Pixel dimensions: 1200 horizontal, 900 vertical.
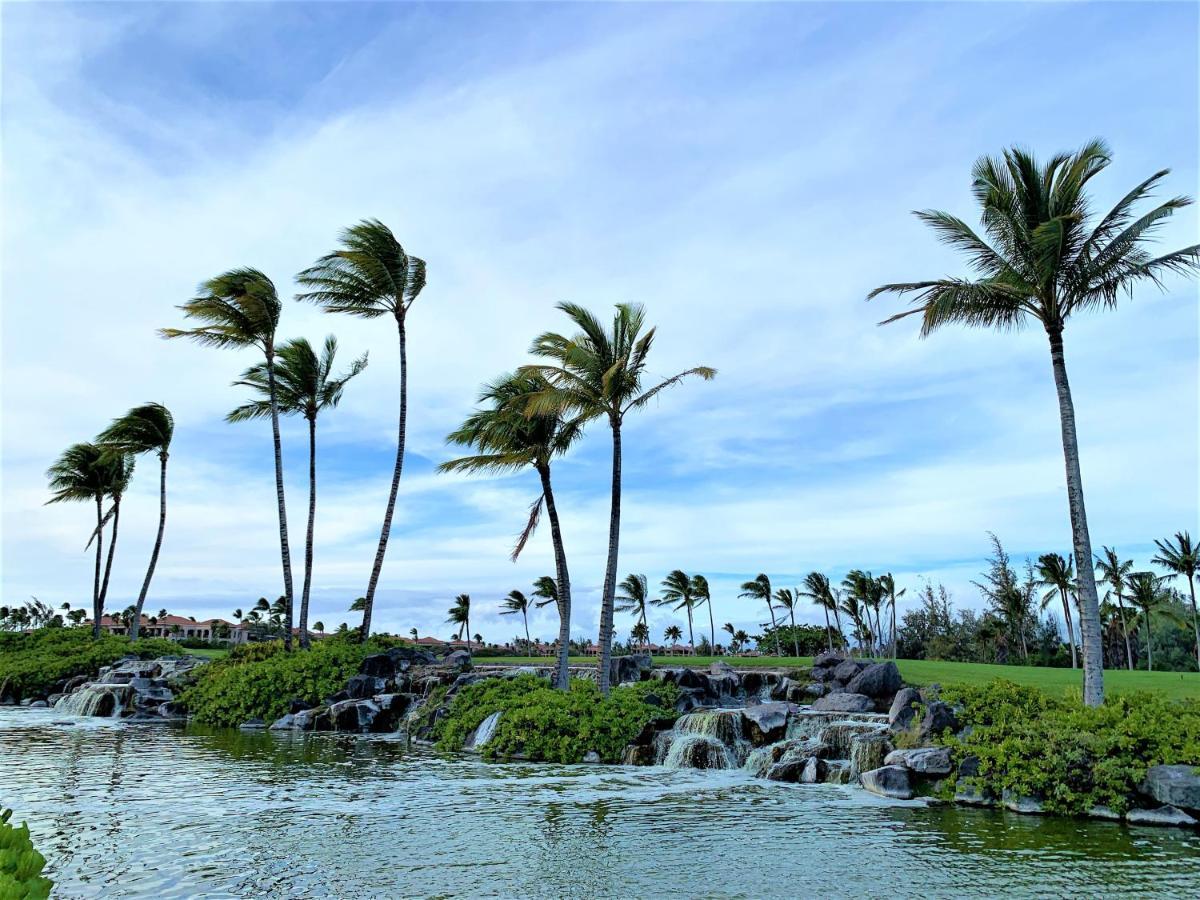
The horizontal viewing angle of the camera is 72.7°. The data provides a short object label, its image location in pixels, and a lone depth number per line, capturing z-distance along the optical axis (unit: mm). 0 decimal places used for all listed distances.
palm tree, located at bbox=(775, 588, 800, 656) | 77688
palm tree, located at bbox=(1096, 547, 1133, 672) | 55844
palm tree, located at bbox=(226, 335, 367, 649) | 34000
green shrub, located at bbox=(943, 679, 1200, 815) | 11938
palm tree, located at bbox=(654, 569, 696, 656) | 79125
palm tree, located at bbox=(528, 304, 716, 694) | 21797
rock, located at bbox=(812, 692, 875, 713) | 19328
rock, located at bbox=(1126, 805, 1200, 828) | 11297
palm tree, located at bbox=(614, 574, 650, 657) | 82000
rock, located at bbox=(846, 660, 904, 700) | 20469
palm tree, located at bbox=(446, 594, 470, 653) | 94312
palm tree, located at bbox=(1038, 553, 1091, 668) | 53094
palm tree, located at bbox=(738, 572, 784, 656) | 76500
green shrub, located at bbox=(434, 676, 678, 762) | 18469
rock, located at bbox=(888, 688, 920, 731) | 15875
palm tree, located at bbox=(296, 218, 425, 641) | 30469
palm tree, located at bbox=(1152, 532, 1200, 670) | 50969
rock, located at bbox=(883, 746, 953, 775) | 13664
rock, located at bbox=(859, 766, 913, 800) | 13547
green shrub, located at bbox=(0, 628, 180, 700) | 34219
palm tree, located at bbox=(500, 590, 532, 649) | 87438
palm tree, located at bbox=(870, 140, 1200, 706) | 16047
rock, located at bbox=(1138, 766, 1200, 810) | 11352
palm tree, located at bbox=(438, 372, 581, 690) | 24625
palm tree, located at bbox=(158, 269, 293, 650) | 31922
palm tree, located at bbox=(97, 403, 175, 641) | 42531
